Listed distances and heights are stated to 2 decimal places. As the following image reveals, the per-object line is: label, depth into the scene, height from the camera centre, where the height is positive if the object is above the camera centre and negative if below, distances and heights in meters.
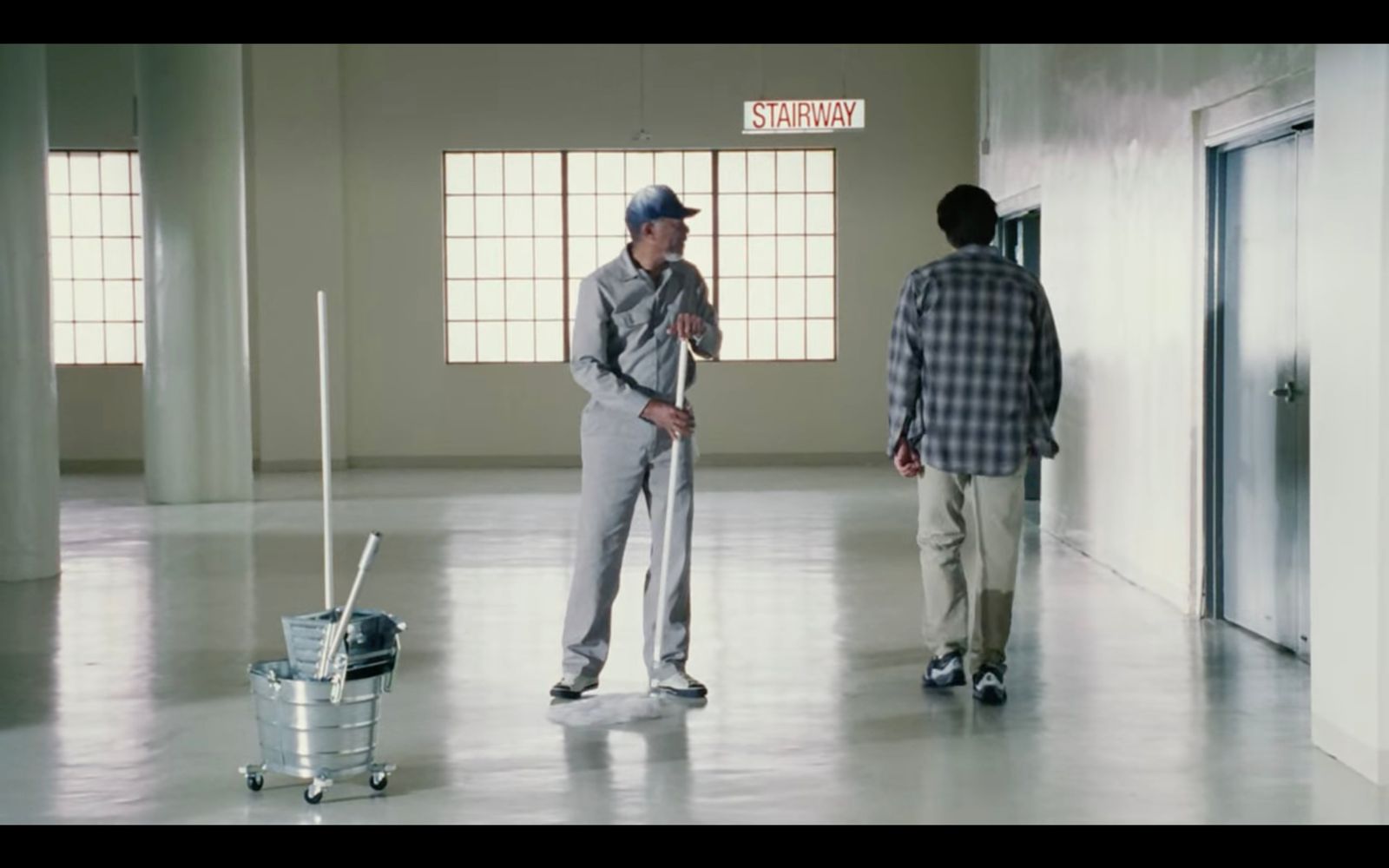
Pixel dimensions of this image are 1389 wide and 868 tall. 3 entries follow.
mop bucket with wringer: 4.74 -0.89
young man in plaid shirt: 5.87 -0.22
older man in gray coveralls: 5.92 -0.28
